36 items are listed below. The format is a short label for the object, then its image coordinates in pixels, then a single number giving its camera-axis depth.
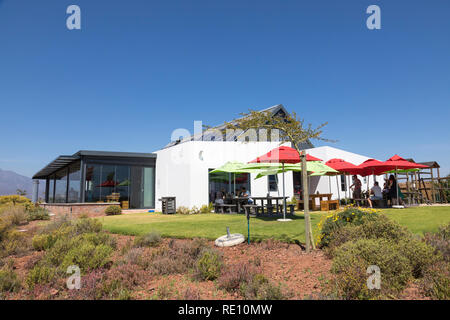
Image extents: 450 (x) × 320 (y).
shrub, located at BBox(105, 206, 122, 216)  15.18
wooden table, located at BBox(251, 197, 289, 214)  11.30
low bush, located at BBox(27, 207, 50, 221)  12.86
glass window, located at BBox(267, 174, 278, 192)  17.27
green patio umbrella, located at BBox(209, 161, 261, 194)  11.98
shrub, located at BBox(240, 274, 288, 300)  3.10
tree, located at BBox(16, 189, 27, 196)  23.82
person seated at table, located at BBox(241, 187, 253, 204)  14.23
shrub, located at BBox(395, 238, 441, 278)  3.54
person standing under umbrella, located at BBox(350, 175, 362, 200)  14.01
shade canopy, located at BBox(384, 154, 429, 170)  13.15
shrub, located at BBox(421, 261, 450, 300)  2.86
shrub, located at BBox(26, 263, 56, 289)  4.04
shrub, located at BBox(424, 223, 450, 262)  3.90
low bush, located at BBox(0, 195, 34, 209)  17.11
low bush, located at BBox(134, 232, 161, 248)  6.13
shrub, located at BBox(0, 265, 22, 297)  3.94
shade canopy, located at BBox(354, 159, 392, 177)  13.48
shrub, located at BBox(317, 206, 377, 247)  5.07
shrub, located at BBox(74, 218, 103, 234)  7.31
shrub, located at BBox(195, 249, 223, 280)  4.07
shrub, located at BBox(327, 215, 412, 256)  4.36
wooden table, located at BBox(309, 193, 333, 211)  14.20
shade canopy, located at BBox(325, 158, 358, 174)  13.82
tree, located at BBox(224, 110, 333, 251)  5.22
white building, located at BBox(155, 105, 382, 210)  15.83
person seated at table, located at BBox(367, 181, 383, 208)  14.04
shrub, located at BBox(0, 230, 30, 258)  6.14
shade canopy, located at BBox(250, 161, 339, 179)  9.90
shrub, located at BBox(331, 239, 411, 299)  3.02
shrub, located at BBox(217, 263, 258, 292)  3.65
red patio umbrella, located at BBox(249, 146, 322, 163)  9.84
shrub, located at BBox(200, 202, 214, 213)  15.30
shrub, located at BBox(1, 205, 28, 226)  10.43
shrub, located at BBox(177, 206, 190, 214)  15.04
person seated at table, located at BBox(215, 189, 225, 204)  16.45
